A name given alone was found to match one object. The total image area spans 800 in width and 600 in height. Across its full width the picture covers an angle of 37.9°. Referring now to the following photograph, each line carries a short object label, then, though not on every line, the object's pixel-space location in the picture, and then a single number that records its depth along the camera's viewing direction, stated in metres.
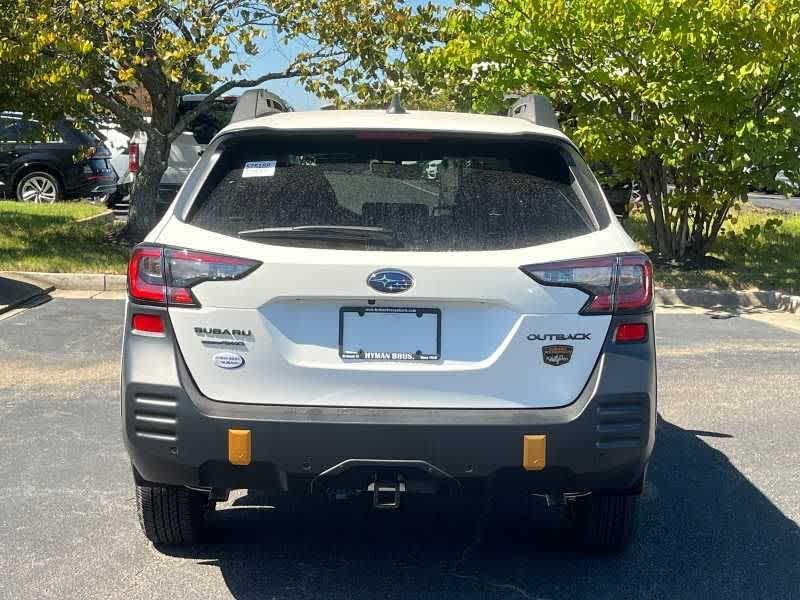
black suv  20.12
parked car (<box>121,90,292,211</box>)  16.36
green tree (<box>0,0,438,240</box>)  12.56
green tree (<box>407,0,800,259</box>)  12.16
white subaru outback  3.78
